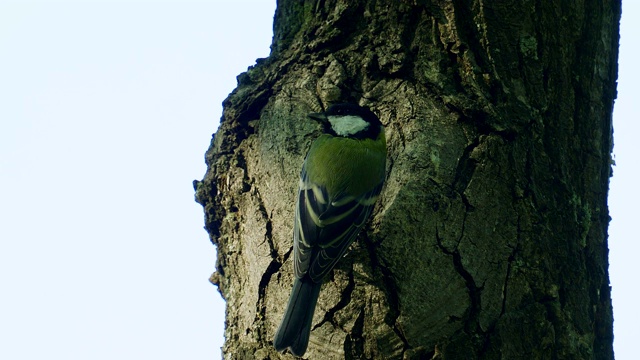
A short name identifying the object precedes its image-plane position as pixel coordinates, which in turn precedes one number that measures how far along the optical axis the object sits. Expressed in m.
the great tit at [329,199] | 5.84
